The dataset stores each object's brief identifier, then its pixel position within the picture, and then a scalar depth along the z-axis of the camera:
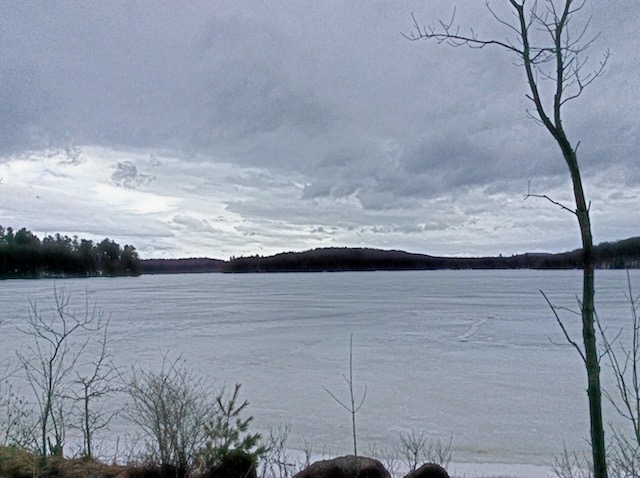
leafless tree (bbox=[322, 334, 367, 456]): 8.82
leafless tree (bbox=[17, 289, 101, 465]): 4.78
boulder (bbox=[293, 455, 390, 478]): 4.29
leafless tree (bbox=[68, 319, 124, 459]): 5.24
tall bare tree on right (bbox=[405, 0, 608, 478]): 2.31
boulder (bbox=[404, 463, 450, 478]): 4.47
